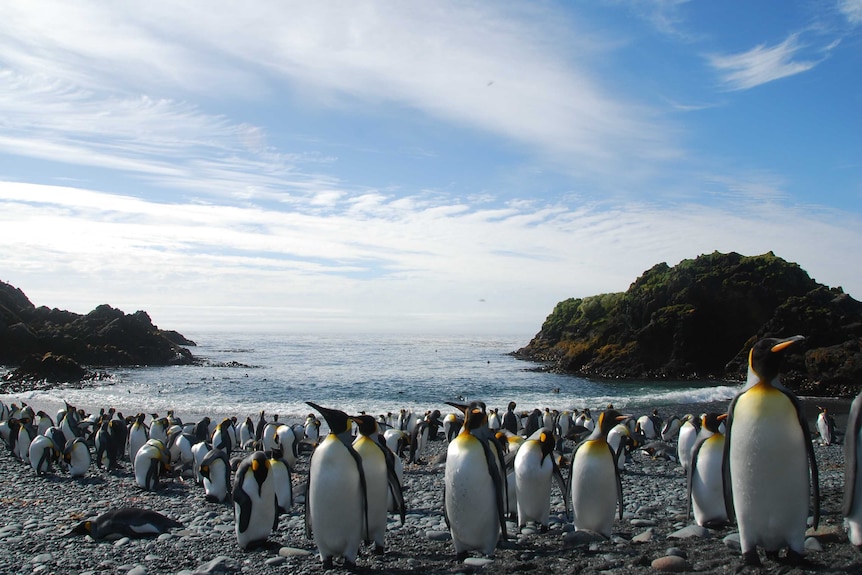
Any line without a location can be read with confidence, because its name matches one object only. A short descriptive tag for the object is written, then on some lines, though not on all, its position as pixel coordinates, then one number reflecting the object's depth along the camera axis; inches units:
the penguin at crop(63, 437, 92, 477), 475.2
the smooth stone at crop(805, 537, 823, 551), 183.9
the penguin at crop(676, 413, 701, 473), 457.4
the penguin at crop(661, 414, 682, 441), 665.0
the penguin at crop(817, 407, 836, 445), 671.1
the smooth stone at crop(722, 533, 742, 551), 203.6
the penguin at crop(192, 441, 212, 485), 432.1
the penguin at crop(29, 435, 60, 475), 488.7
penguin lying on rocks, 277.7
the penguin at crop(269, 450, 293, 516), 329.9
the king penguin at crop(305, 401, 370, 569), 226.8
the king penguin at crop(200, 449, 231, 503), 373.1
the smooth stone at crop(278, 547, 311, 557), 250.7
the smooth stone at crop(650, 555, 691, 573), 178.5
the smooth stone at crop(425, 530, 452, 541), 274.8
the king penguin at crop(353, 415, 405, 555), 243.1
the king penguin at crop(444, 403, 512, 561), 230.5
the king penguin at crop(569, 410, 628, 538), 260.7
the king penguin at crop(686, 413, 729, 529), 262.4
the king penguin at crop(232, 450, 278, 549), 261.0
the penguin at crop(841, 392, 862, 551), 166.1
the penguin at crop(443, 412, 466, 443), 555.7
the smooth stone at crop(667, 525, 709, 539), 240.5
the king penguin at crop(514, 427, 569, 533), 276.7
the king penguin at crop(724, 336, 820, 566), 169.8
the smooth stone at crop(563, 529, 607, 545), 240.5
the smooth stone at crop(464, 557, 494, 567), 213.0
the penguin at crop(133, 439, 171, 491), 424.8
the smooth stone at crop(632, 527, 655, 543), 243.1
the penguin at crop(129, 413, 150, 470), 547.5
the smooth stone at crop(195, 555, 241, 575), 228.1
